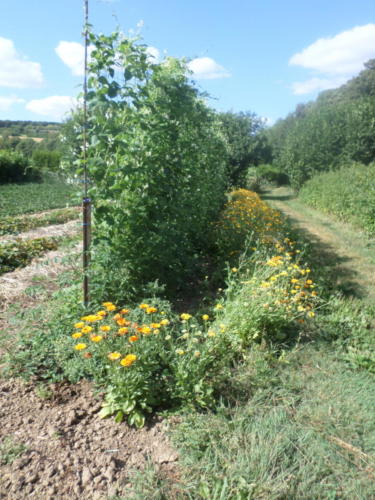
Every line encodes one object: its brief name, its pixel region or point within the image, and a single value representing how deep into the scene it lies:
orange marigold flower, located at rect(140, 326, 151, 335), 2.43
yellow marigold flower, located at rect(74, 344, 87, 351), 2.30
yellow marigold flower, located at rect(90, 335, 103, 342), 2.30
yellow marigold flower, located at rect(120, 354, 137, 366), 2.18
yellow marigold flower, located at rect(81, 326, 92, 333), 2.42
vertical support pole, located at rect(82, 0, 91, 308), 3.00
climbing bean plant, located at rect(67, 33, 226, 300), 3.15
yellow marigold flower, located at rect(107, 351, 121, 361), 2.20
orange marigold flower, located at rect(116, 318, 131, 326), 2.50
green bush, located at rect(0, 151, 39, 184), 21.55
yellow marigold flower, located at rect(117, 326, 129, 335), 2.38
